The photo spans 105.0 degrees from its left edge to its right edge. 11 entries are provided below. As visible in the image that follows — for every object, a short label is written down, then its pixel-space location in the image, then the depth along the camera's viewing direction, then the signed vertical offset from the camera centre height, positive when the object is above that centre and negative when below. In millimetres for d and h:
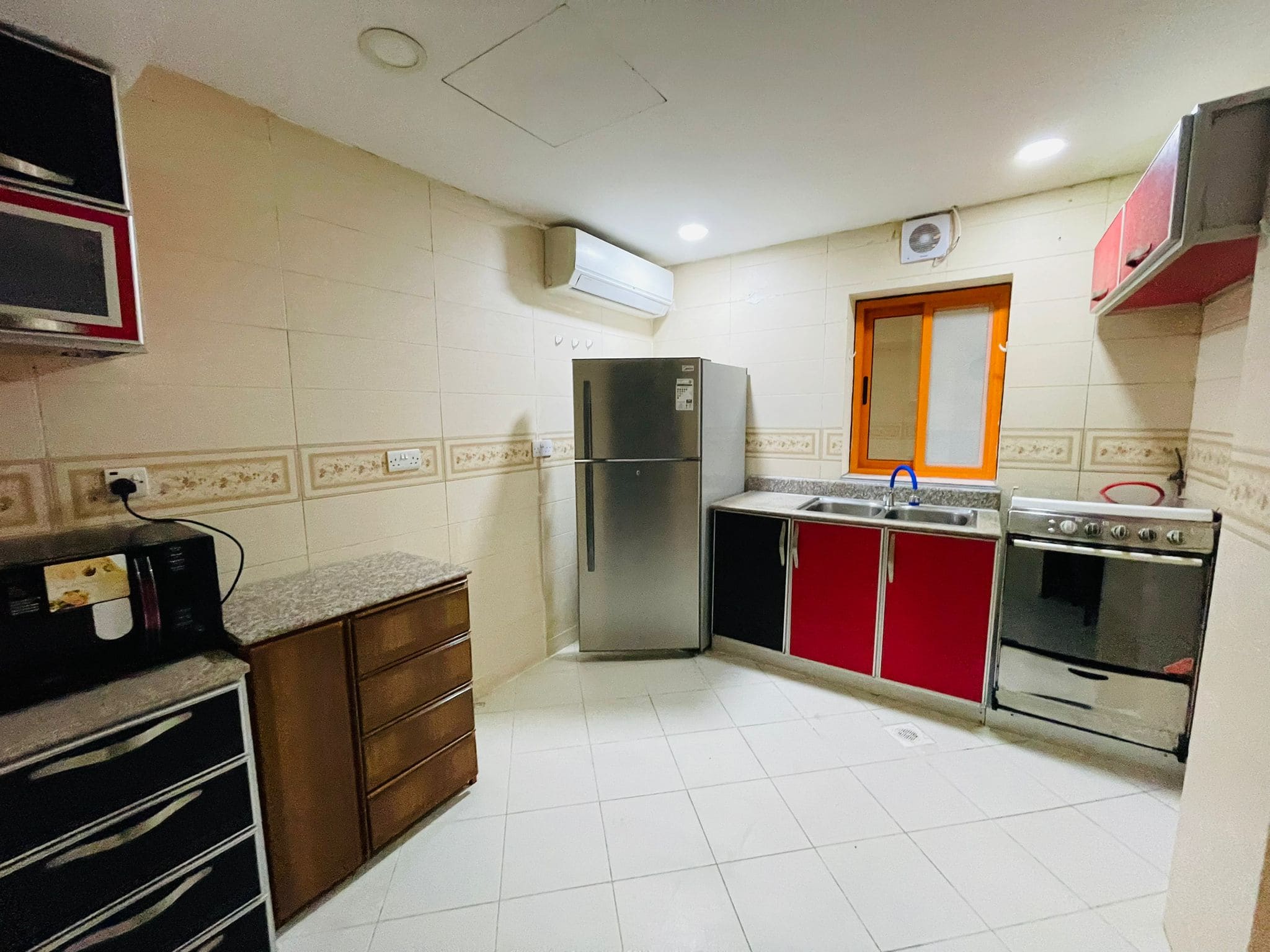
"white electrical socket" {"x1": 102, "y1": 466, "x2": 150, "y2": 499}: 1340 -132
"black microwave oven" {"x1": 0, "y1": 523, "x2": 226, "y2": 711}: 982 -389
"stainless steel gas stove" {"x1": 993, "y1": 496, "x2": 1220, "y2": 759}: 1754 -742
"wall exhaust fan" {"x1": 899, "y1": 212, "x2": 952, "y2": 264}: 2535 +976
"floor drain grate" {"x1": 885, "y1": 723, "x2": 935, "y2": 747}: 2062 -1342
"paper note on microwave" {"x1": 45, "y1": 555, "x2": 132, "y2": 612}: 1009 -325
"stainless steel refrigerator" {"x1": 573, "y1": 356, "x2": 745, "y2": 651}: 2590 -383
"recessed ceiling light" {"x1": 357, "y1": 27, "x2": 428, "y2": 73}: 1305 +1045
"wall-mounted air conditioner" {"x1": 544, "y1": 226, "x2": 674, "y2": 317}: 2553 +860
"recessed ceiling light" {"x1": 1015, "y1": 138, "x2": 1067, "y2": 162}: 1883 +1076
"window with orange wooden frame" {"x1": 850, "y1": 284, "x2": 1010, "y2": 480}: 2684 +237
